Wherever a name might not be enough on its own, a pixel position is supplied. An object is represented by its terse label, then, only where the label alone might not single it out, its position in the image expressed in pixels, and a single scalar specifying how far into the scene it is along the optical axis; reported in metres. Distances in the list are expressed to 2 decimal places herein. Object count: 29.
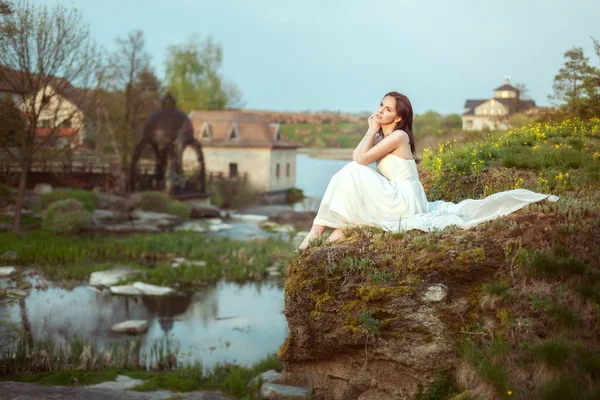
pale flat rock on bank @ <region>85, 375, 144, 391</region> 10.84
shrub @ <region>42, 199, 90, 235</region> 23.44
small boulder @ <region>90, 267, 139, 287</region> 18.55
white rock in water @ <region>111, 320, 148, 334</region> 14.77
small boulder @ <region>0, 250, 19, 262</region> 19.47
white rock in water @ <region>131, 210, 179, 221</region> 28.67
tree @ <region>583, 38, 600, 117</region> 13.74
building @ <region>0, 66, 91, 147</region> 22.58
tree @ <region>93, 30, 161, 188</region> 36.72
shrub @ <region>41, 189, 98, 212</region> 28.25
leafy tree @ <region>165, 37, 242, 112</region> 53.62
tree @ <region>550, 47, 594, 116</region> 14.25
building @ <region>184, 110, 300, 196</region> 44.03
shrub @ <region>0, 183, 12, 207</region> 22.22
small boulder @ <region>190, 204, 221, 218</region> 32.22
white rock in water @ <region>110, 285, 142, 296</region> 17.95
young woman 7.26
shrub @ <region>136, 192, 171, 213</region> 30.14
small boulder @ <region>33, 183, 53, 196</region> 33.38
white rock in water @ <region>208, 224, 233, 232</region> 28.15
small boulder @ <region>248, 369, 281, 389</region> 11.31
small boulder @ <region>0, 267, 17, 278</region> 18.28
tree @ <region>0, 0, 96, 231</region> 22.33
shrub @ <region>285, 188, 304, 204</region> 44.91
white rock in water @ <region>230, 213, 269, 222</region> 33.44
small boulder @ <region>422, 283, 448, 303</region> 6.60
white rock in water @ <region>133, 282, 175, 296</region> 18.23
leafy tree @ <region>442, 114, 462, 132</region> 36.00
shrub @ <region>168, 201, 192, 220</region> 30.20
